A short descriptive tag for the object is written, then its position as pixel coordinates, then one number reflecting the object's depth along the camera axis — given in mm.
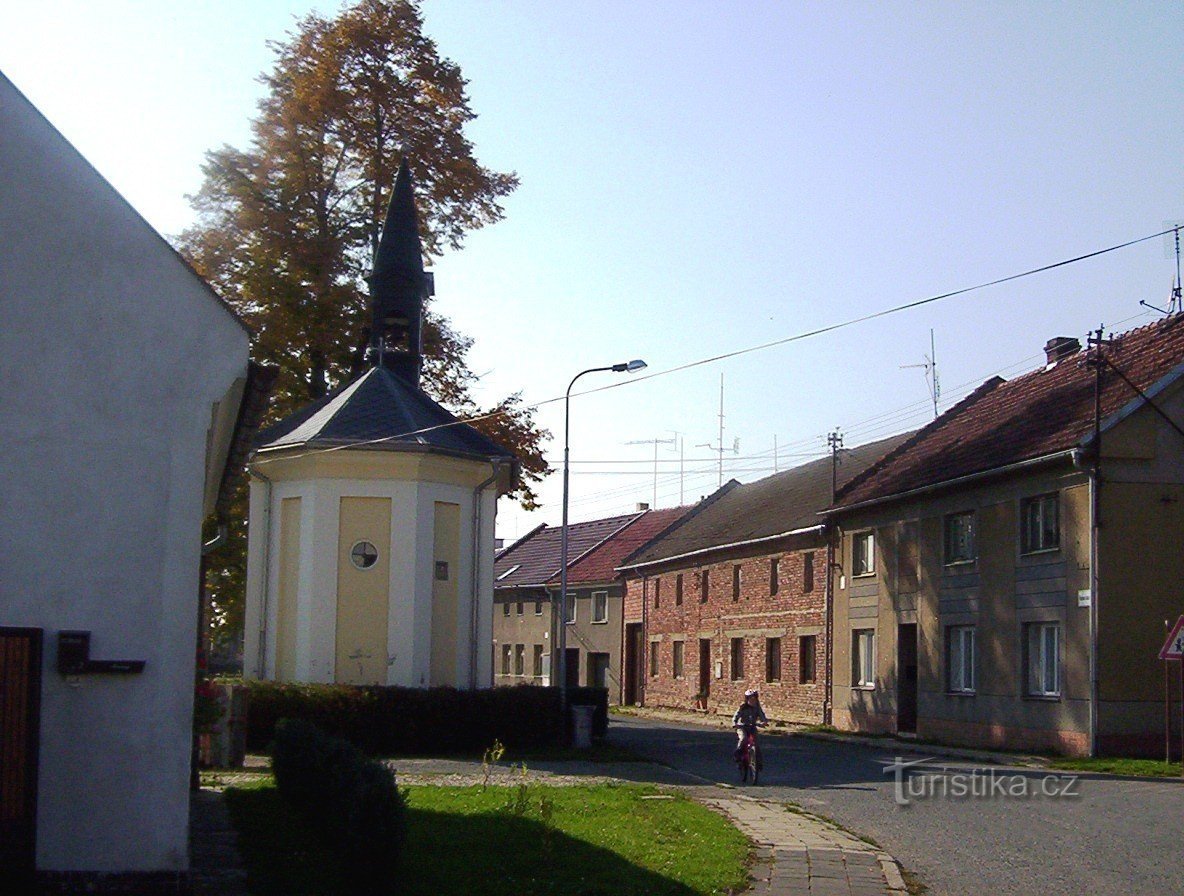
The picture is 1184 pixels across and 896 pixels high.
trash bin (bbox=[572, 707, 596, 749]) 27141
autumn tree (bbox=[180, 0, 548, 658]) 31188
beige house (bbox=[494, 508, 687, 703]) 57312
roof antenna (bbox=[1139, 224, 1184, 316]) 29438
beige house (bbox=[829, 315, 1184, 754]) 25984
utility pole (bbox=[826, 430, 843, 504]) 42375
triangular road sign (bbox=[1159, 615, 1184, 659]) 22047
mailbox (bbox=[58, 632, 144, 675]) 10695
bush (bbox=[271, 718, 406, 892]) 9820
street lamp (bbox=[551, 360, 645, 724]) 27562
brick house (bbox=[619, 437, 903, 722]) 40719
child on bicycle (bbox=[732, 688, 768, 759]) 21094
